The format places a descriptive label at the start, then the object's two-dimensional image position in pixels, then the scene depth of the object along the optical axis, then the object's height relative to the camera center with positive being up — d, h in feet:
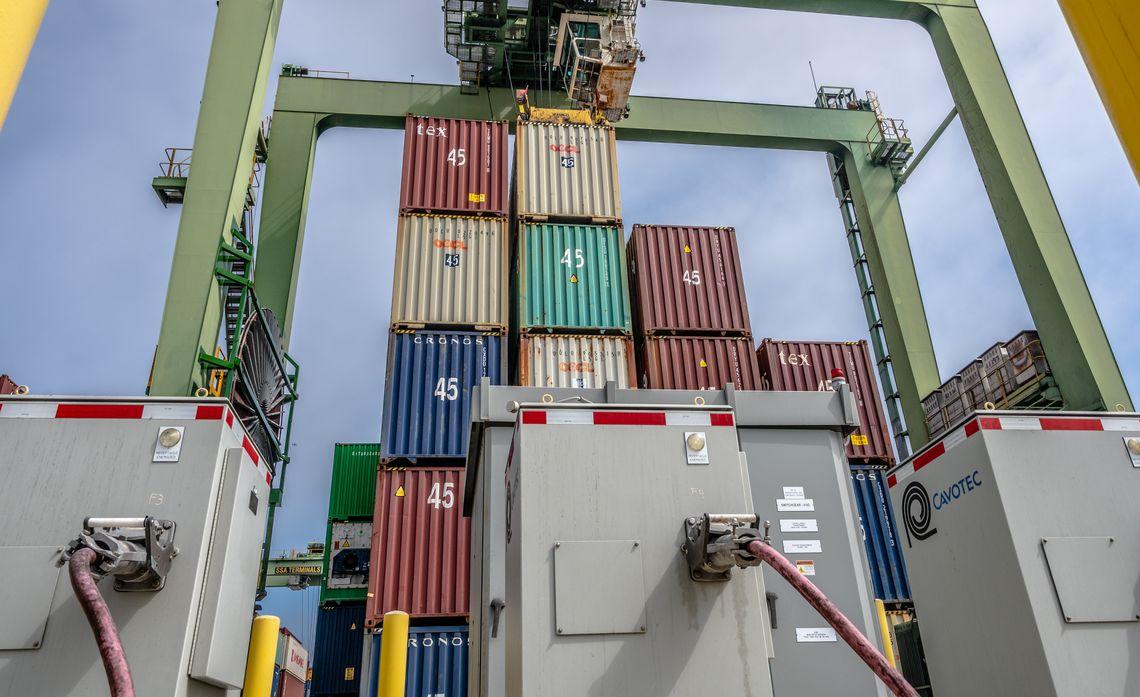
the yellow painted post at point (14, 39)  5.20 +4.38
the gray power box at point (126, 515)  10.68 +2.86
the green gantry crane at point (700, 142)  41.19 +34.23
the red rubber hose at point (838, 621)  8.79 +0.98
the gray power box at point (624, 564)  10.79 +2.06
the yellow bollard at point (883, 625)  16.62 +1.64
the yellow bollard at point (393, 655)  13.00 +1.17
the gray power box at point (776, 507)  15.58 +4.16
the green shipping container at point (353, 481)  67.15 +20.44
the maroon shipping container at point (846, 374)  52.03 +21.32
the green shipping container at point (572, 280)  47.78 +25.41
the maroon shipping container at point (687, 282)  50.66 +26.71
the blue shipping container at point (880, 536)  44.29 +9.32
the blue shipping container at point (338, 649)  64.39 +6.34
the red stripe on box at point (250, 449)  13.52 +4.63
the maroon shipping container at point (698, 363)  48.06 +20.30
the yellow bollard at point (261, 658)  13.39 +1.23
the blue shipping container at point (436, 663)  36.50 +2.86
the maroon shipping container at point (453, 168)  51.75 +34.81
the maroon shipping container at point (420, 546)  38.42 +8.45
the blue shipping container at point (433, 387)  42.65 +17.64
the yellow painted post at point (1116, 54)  4.96 +3.84
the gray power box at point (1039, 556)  12.35 +2.27
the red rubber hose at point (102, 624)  7.72 +1.16
